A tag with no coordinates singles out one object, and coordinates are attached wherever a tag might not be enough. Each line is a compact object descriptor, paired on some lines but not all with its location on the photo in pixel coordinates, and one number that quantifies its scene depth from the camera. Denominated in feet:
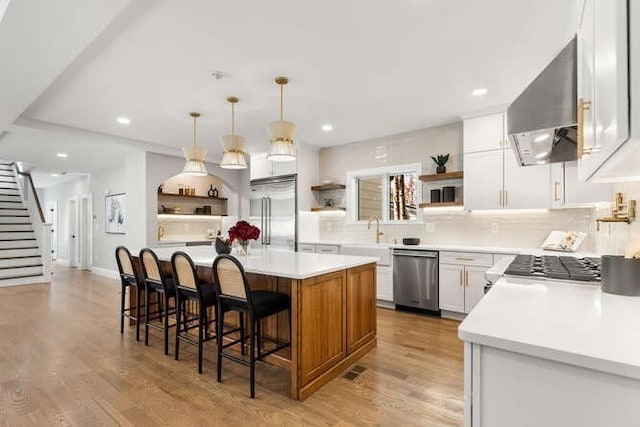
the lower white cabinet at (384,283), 15.12
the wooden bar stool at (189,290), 8.93
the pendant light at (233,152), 12.10
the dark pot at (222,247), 10.98
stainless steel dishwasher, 13.93
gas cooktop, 5.49
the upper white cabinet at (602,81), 2.45
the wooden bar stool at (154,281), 10.16
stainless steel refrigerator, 18.70
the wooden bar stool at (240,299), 7.59
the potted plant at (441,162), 15.11
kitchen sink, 15.23
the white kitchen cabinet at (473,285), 12.76
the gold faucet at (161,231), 22.15
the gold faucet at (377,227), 17.41
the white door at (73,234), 31.14
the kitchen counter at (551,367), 2.62
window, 16.92
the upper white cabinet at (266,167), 18.98
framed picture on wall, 23.82
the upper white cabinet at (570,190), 10.98
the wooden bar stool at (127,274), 11.21
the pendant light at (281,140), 10.28
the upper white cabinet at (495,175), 12.48
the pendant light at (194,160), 12.83
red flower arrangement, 10.78
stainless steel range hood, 4.85
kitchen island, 7.65
